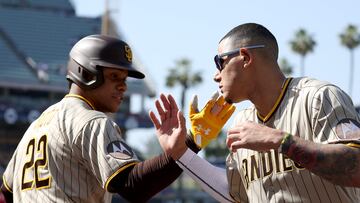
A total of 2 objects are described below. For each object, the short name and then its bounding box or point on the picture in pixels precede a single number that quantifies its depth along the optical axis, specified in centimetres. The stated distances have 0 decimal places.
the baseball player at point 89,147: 541
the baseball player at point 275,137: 475
